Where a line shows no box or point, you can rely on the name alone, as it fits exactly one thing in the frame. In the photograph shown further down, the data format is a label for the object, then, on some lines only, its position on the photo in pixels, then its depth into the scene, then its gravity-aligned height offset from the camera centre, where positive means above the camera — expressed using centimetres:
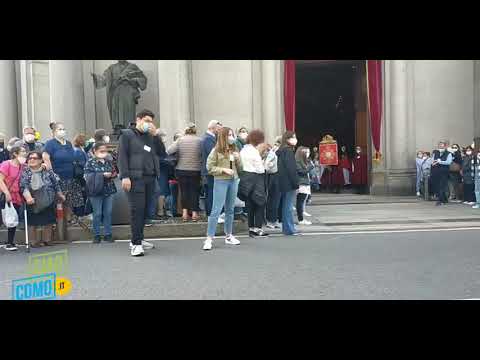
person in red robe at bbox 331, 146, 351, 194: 1919 -78
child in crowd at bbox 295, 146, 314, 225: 995 -45
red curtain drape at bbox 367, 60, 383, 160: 1606 +171
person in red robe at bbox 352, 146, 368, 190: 1781 -58
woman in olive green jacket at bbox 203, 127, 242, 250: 751 -26
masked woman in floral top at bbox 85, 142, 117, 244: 816 -45
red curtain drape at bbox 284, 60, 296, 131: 1600 +173
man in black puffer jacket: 695 -14
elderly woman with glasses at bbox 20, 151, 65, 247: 785 -53
